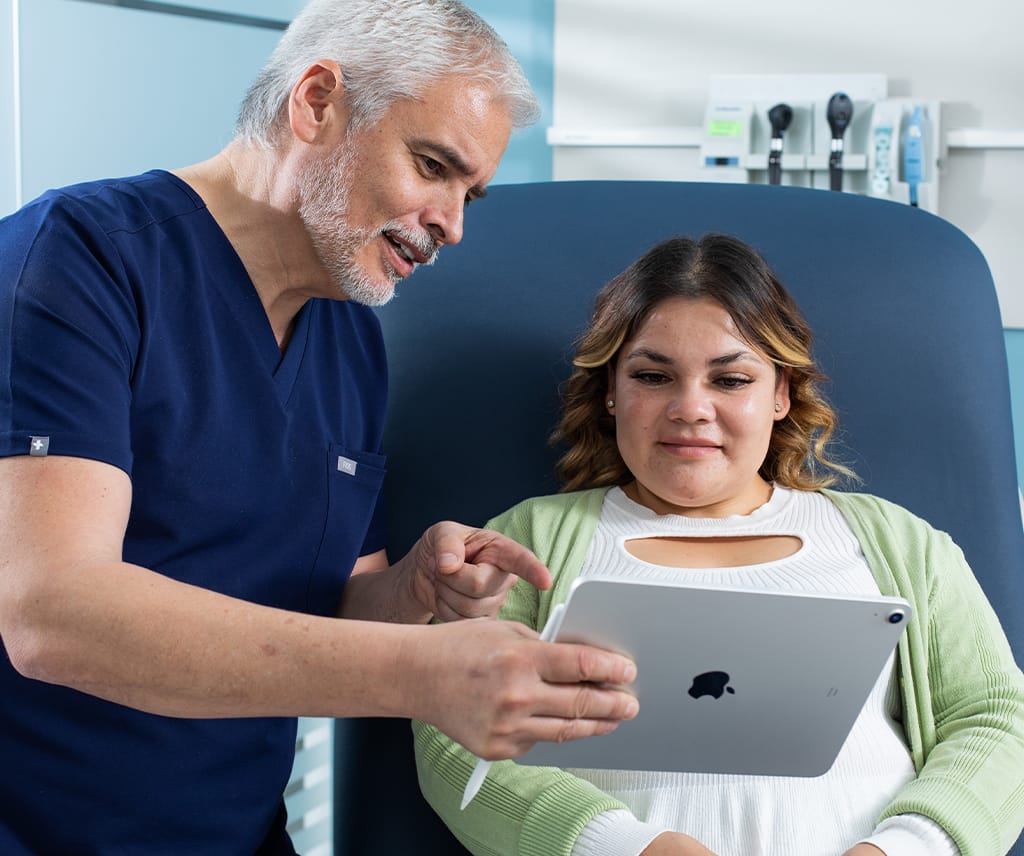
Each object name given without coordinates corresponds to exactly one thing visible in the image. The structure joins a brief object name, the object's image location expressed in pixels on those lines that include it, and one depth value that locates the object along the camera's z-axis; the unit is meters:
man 0.90
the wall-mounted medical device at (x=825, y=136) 2.27
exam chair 1.51
